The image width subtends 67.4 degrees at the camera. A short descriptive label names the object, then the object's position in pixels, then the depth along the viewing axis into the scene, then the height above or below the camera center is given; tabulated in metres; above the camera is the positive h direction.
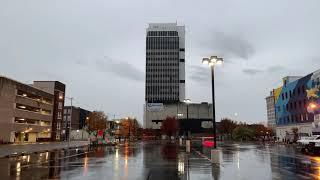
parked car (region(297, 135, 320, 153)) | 31.91 -3.27
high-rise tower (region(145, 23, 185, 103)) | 147.72 +31.78
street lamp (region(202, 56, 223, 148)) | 20.80 +5.17
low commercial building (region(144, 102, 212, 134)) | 136.78 +3.87
